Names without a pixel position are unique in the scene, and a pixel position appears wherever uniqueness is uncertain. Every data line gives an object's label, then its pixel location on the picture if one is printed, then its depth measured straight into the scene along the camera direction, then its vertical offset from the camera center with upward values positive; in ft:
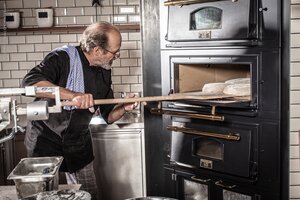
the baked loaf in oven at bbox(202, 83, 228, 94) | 9.26 -0.31
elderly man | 8.94 -0.42
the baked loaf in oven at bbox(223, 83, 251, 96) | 8.73 -0.34
